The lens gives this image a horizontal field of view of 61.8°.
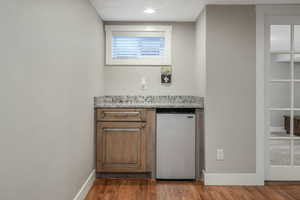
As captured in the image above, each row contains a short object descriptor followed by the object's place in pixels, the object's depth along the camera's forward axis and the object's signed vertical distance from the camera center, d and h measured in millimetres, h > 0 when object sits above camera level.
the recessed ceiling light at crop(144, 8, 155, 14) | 3236 +1172
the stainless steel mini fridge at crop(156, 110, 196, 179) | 3135 -584
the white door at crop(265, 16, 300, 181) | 3080 +28
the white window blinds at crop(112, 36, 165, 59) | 3920 +836
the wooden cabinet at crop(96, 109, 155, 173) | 3172 -529
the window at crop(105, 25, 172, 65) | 3871 +837
